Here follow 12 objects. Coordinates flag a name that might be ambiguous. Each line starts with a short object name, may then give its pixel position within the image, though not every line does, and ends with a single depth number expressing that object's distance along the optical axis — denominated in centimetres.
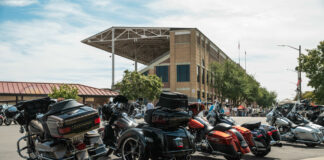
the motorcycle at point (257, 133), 828
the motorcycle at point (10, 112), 631
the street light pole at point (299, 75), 2812
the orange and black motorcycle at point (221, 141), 701
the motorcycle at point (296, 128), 1074
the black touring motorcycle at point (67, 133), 499
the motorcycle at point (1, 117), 2298
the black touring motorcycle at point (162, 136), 573
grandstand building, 5469
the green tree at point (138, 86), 4753
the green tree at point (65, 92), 4768
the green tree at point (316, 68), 2834
